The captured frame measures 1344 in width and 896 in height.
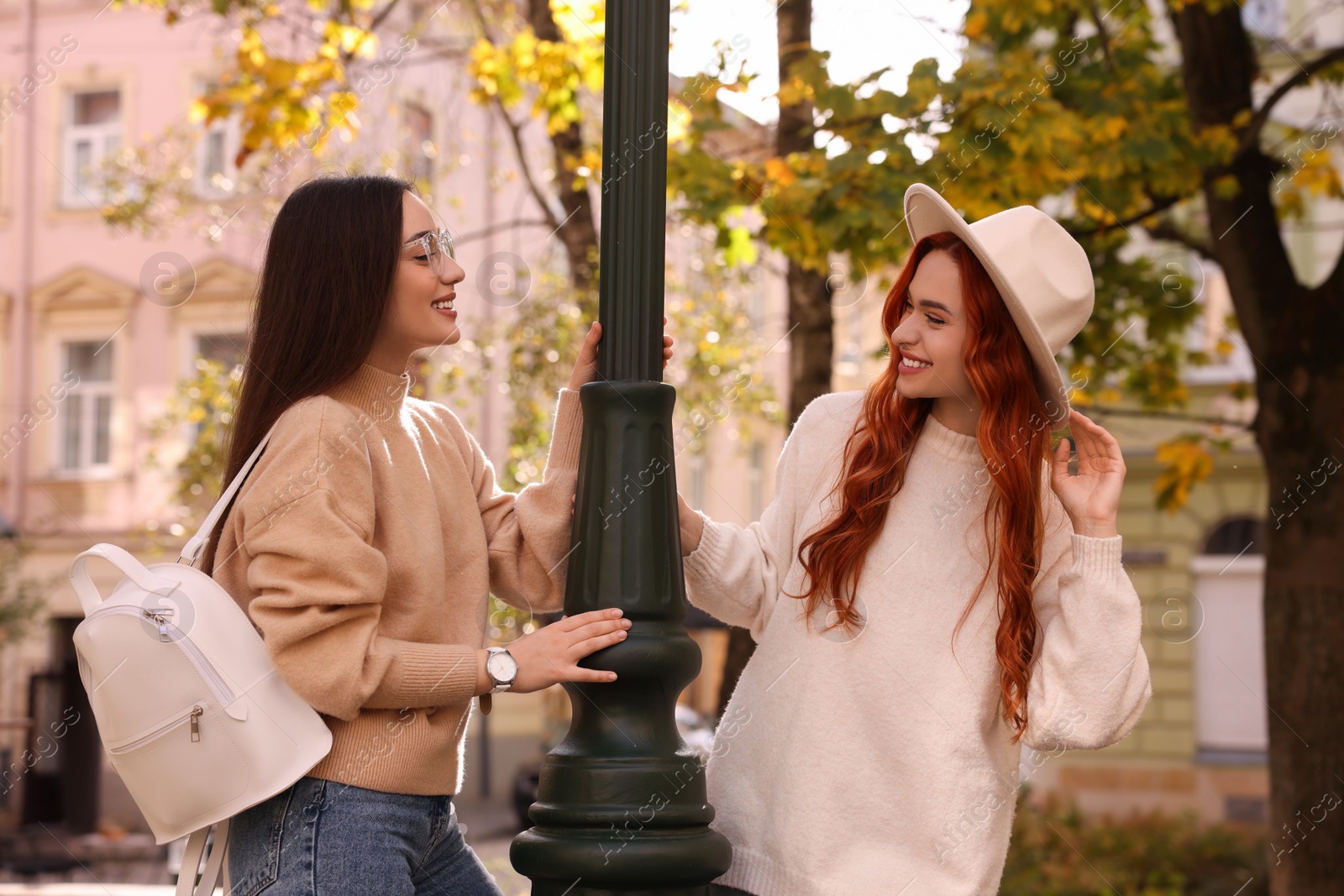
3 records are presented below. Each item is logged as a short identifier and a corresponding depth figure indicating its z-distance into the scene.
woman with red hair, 2.49
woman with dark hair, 2.25
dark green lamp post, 2.31
